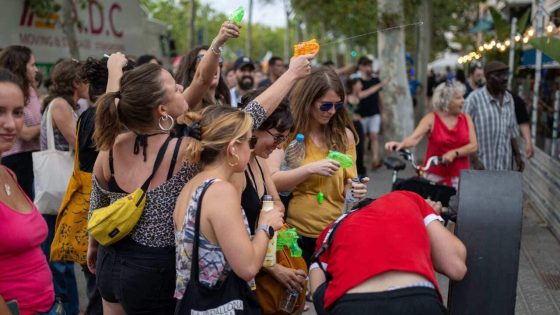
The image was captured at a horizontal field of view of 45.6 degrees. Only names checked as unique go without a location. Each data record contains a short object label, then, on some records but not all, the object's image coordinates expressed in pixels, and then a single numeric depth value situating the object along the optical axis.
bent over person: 2.54
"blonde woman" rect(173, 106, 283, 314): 2.55
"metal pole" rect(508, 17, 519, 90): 11.68
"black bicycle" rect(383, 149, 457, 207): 5.31
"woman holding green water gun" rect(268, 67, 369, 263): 3.99
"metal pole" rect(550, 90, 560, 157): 8.54
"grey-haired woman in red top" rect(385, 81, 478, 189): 6.11
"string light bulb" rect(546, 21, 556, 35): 8.37
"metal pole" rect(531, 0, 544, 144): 9.63
